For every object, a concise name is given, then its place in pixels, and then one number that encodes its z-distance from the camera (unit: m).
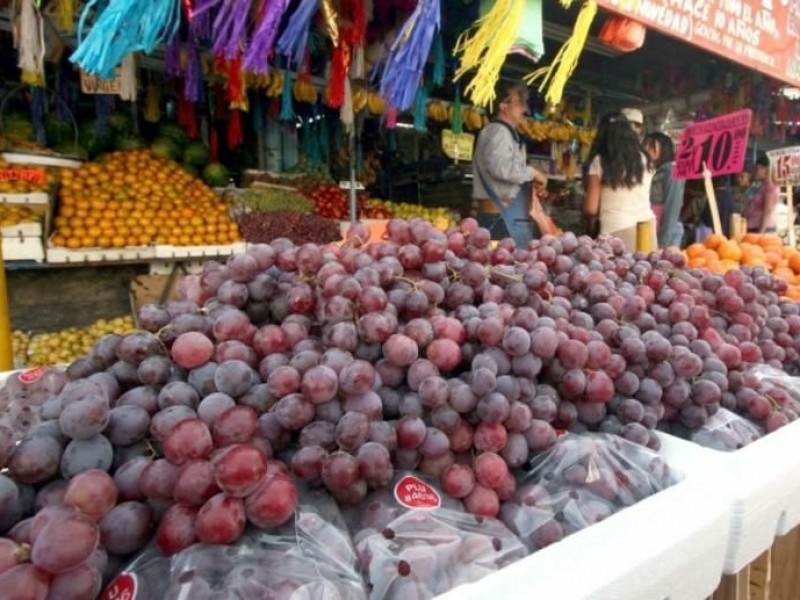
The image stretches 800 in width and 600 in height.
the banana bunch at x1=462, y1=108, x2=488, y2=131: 5.25
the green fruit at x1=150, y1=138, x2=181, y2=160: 4.42
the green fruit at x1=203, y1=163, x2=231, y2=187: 4.61
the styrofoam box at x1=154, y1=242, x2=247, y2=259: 3.56
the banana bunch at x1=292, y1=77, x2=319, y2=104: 4.04
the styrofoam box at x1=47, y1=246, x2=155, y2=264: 3.22
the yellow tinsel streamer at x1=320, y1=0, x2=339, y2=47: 2.71
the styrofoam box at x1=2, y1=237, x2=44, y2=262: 3.07
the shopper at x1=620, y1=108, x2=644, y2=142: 3.90
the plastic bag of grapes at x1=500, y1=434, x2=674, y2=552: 0.82
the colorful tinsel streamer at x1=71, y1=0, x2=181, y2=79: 2.07
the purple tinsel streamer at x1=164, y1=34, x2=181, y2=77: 3.34
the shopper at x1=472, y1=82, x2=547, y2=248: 3.56
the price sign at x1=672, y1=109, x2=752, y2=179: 2.75
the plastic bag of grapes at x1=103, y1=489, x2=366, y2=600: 0.59
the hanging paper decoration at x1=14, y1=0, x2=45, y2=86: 2.62
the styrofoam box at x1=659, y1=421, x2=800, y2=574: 0.87
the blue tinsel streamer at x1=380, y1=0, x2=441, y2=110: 2.55
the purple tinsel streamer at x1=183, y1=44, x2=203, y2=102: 3.41
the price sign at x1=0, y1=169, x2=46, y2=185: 3.25
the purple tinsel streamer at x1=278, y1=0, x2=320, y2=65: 2.45
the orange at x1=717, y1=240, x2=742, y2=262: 2.43
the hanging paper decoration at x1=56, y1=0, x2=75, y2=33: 2.82
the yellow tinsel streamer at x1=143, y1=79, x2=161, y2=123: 4.36
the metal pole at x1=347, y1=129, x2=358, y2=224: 4.19
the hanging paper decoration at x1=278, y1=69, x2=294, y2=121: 3.88
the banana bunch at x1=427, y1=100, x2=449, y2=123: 4.86
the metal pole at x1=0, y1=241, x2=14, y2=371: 1.66
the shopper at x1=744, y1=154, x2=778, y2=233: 6.08
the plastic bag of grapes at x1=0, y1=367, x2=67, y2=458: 0.86
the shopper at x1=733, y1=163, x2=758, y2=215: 7.20
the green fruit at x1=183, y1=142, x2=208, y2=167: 4.63
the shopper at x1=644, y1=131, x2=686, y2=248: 4.67
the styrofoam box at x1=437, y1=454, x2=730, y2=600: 0.65
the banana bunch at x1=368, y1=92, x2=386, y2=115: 4.23
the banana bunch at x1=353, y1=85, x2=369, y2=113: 3.99
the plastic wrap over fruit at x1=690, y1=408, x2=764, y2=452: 1.10
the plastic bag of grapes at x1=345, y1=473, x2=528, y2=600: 0.67
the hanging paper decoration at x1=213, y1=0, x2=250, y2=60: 2.41
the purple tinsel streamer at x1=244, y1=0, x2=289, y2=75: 2.39
